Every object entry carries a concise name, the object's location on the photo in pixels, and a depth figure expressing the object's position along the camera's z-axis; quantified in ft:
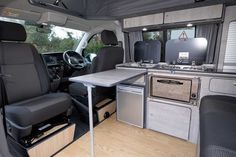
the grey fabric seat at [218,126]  2.14
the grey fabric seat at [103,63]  6.78
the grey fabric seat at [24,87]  4.06
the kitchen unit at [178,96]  5.06
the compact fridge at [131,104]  6.29
